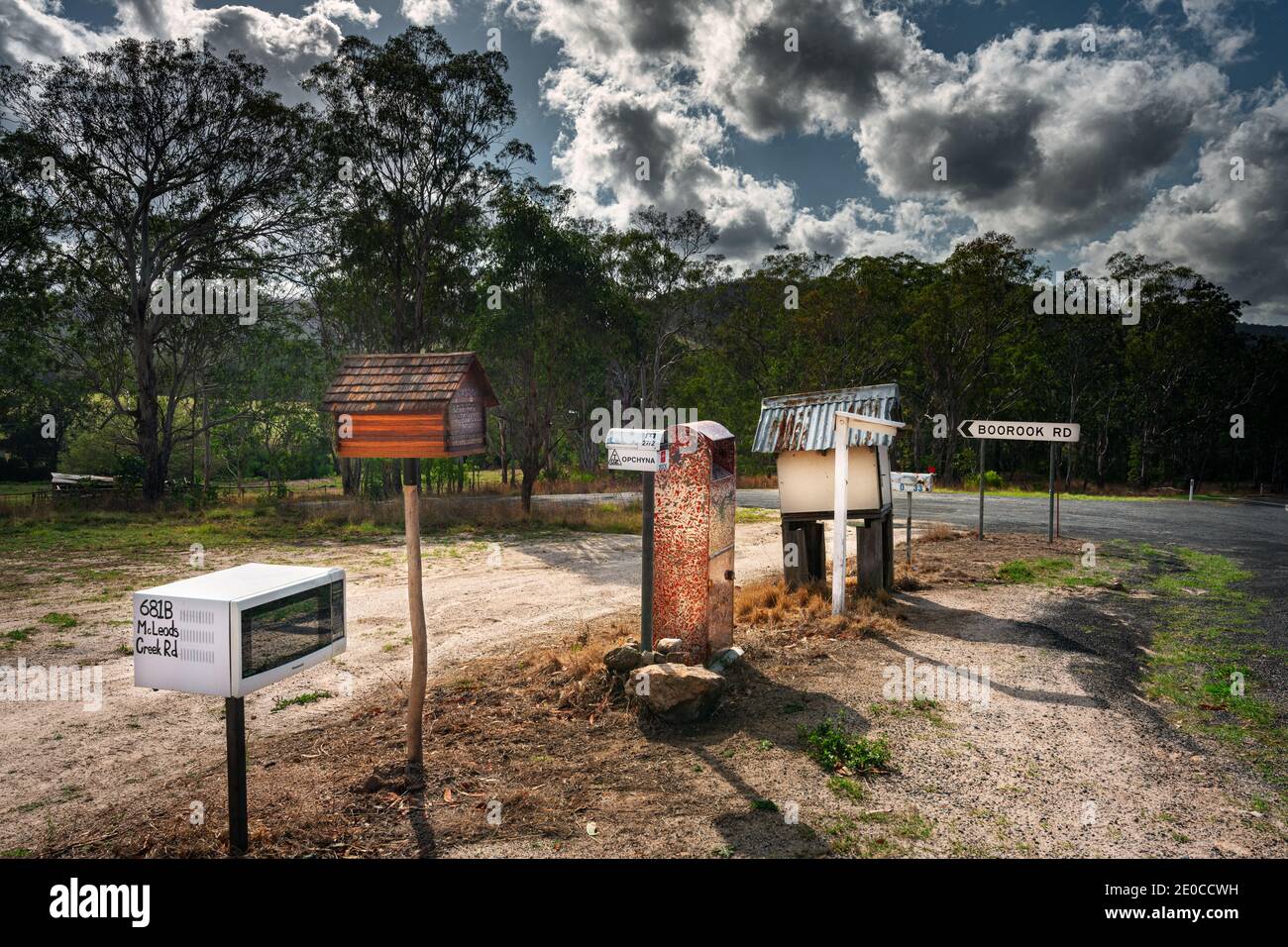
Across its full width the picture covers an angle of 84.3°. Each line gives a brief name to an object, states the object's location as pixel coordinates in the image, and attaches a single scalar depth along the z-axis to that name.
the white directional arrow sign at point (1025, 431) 14.05
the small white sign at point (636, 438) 6.71
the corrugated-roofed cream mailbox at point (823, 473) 10.62
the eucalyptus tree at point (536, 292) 29.11
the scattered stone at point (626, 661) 6.88
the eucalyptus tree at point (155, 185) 24.56
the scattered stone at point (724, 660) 7.37
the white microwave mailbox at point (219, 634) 3.85
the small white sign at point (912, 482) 12.80
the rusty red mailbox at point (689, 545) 7.35
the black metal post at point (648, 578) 7.01
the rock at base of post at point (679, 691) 6.07
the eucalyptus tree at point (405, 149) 26.17
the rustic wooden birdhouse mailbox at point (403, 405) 5.11
